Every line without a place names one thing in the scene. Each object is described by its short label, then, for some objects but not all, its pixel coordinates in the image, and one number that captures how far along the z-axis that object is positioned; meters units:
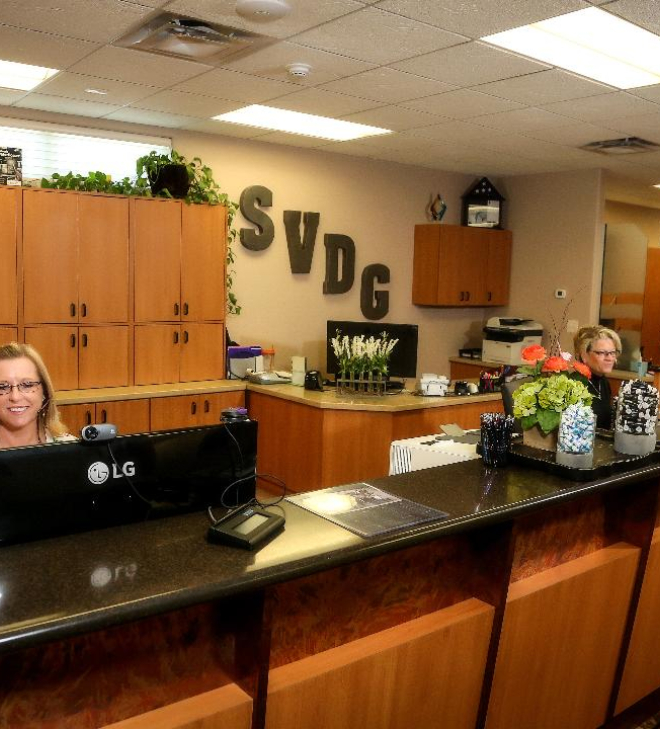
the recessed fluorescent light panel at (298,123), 5.20
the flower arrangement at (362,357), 5.43
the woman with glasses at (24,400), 2.70
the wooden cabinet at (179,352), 5.46
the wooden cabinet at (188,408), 5.30
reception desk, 1.57
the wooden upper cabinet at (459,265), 7.39
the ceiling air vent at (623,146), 5.62
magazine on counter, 1.97
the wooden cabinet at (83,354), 5.05
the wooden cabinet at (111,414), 5.02
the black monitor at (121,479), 1.71
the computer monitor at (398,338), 5.59
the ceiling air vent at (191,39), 3.35
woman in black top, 4.30
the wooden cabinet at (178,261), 5.35
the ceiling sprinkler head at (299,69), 3.88
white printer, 7.29
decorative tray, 2.51
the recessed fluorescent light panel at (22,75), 4.24
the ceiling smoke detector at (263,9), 2.99
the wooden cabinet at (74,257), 4.94
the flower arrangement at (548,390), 2.69
